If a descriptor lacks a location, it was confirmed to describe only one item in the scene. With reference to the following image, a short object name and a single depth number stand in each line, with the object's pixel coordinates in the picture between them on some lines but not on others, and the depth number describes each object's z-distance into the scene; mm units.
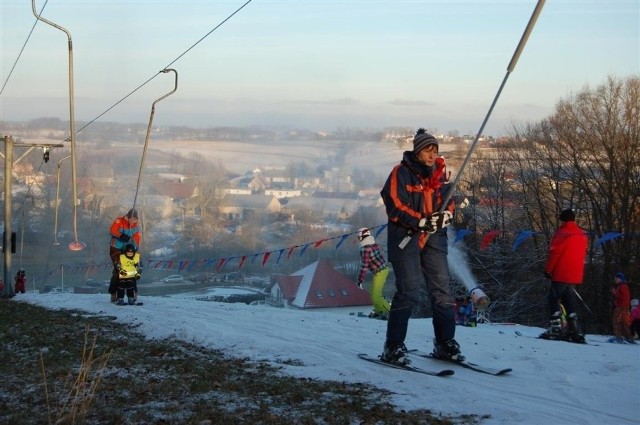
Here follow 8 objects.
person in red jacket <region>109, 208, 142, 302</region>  16703
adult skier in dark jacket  7445
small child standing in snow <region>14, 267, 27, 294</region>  30688
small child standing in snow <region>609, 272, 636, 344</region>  14281
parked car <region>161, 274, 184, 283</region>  54719
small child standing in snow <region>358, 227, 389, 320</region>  15555
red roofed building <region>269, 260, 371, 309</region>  30406
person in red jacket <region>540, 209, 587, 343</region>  11195
